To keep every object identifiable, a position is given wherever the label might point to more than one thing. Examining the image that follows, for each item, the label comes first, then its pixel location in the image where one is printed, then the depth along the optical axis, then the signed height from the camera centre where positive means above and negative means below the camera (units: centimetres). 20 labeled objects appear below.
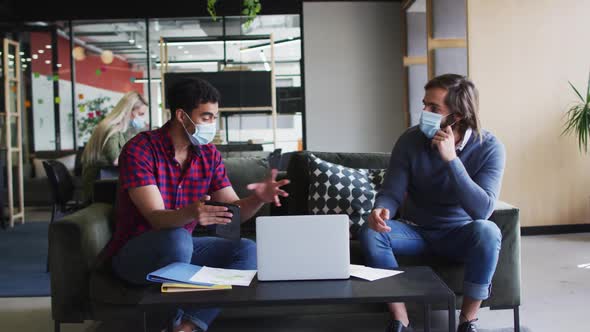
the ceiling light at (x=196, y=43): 873 +139
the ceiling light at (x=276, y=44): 859 +133
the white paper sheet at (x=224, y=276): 183 -43
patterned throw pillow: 303 -27
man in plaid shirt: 224 -21
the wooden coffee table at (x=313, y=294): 165 -44
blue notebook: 180 -42
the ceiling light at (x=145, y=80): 909 +89
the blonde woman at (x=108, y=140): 446 +0
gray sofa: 245 -58
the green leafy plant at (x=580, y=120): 513 +11
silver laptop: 181 -33
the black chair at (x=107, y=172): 428 -23
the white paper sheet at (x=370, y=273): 189 -44
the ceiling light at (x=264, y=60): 869 +111
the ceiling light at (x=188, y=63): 870 +109
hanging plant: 375 +83
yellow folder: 178 -44
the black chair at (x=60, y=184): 445 -32
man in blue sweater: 241 -24
